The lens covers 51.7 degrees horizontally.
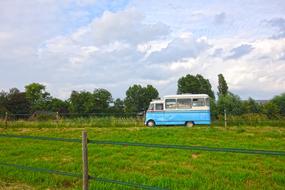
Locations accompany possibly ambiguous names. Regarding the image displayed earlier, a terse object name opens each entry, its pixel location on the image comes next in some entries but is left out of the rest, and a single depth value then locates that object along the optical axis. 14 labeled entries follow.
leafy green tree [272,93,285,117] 40.30
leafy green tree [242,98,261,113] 37.30
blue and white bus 22.19
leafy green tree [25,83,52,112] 69.94
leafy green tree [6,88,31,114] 57.94
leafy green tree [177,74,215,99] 58.56
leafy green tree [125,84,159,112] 70.50
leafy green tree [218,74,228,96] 56.80
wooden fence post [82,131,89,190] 4.41
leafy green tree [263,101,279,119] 22.10
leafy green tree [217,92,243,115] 42.03
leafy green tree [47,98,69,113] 69.41
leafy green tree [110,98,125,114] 66.75
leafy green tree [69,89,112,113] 63.97
